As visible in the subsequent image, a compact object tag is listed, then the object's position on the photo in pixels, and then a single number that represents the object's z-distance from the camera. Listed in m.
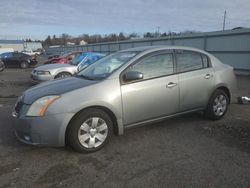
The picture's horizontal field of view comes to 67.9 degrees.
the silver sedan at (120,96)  2.75
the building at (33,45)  71.42
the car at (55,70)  7.13
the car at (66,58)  10.26
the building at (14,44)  65.21
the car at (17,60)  17.59
